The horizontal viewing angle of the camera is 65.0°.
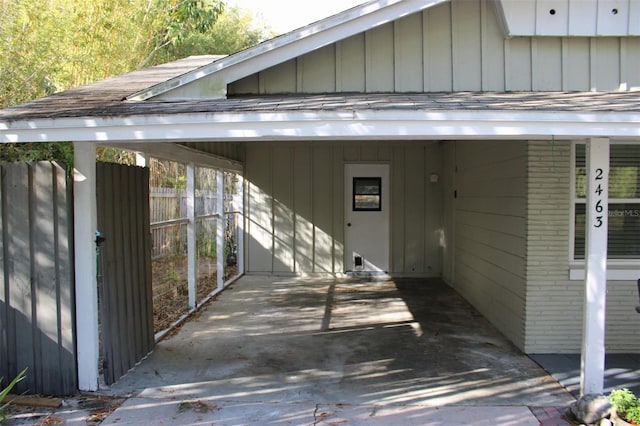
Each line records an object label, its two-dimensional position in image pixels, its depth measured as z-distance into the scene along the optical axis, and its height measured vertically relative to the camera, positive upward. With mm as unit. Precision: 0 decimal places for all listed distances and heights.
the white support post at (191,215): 6570 -296
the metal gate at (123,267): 4371 -698
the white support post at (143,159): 5563 +390
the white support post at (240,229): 10250 -766
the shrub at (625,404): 3564 -1564
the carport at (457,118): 3732 +545
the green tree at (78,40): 8086 +2985
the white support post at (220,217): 8117 -403
